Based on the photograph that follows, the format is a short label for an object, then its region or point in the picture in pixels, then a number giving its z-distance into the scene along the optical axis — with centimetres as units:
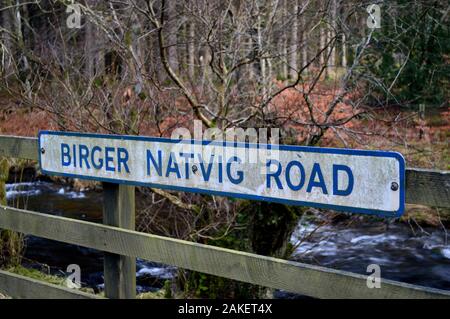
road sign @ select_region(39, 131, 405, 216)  236
